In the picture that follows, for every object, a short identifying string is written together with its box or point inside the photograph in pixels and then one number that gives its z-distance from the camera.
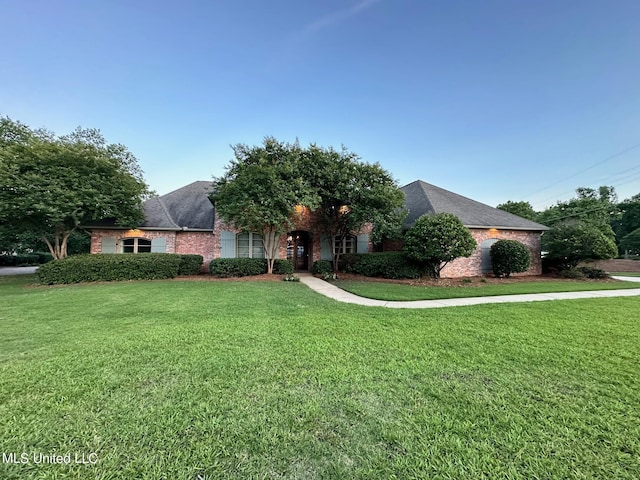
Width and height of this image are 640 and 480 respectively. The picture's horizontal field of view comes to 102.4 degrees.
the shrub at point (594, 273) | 13.11
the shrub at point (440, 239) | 10.77
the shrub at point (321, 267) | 13.45
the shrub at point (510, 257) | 12.69
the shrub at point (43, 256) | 26.42
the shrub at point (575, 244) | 12.67
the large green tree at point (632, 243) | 26.32
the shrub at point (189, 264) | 12.39
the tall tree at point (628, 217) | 31.12
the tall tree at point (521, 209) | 29.28
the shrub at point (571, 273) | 13.24
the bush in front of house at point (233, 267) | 12.38
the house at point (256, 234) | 13.31
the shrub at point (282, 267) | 13.21
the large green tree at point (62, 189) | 10.19
